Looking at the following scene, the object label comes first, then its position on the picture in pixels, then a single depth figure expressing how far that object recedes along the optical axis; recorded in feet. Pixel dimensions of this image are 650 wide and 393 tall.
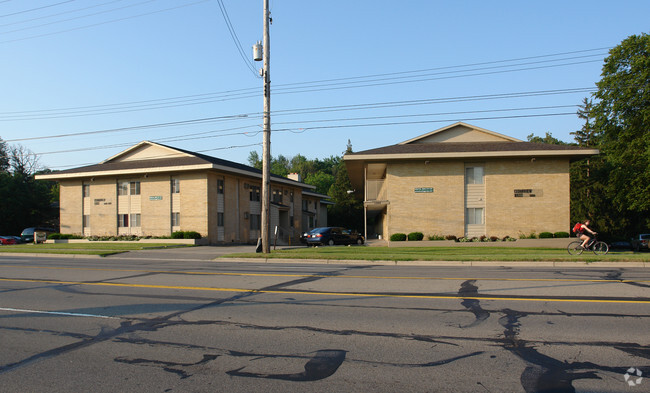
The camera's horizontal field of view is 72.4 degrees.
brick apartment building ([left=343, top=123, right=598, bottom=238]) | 101.35
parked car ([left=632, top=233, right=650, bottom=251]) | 122.54
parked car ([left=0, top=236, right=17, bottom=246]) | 143.64
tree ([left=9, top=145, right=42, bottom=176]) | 246.88
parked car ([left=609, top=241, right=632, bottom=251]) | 132.71
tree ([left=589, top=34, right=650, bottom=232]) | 112.47
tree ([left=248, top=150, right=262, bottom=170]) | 382.94
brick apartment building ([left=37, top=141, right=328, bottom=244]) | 117.39
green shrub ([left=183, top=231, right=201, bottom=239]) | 111.55
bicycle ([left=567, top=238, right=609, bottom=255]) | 64.45
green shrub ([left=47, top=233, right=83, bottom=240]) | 131.57
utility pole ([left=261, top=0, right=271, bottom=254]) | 70.38
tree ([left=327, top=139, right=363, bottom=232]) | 231.50
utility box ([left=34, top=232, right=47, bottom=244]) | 126.82
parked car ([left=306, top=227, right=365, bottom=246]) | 107.04
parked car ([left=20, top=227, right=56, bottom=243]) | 148.15
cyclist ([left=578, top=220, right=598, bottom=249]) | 64.36
